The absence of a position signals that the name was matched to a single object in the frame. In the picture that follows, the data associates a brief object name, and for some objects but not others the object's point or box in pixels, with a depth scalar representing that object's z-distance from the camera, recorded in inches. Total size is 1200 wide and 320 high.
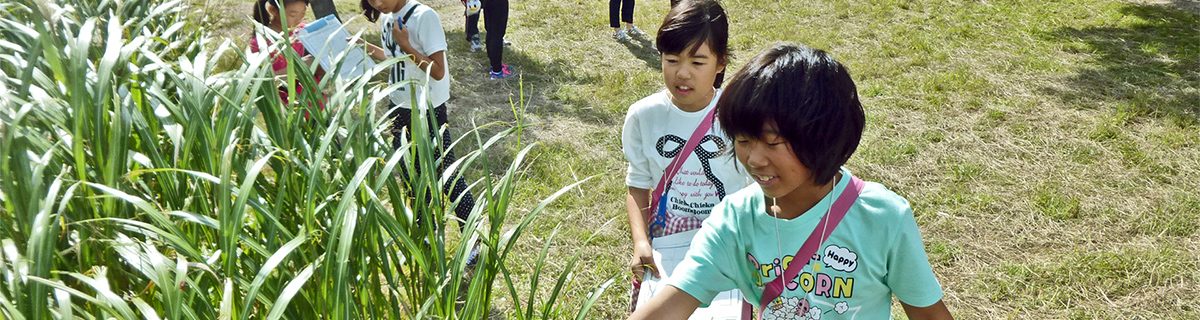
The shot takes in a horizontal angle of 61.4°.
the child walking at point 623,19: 318.7
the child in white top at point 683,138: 93.5
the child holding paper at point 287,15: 162.6
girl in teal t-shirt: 62.2
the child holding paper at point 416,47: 140.3
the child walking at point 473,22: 295.0
